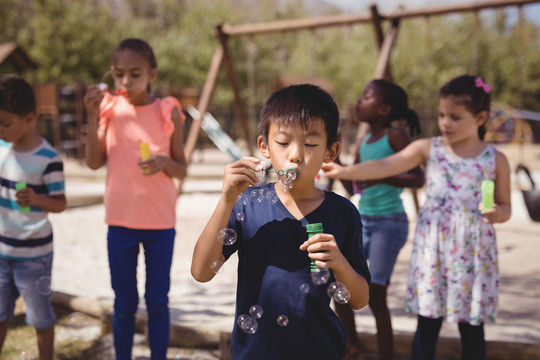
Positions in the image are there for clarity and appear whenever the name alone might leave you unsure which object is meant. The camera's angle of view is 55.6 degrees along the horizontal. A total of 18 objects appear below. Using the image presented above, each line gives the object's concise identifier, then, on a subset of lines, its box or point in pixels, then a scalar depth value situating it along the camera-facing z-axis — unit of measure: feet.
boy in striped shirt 8.46
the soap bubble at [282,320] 5.21
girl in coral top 8.64
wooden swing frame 18.60
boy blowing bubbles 5.17
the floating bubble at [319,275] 4.90
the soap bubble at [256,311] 5.26
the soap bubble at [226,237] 5.20
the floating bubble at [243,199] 5.59
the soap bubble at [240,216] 5.49
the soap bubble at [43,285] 8.47
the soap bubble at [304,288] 5.24
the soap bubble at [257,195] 5.57
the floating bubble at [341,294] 5.14
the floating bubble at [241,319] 5.28
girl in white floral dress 8.21
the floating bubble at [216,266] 5.41
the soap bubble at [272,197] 5.56
